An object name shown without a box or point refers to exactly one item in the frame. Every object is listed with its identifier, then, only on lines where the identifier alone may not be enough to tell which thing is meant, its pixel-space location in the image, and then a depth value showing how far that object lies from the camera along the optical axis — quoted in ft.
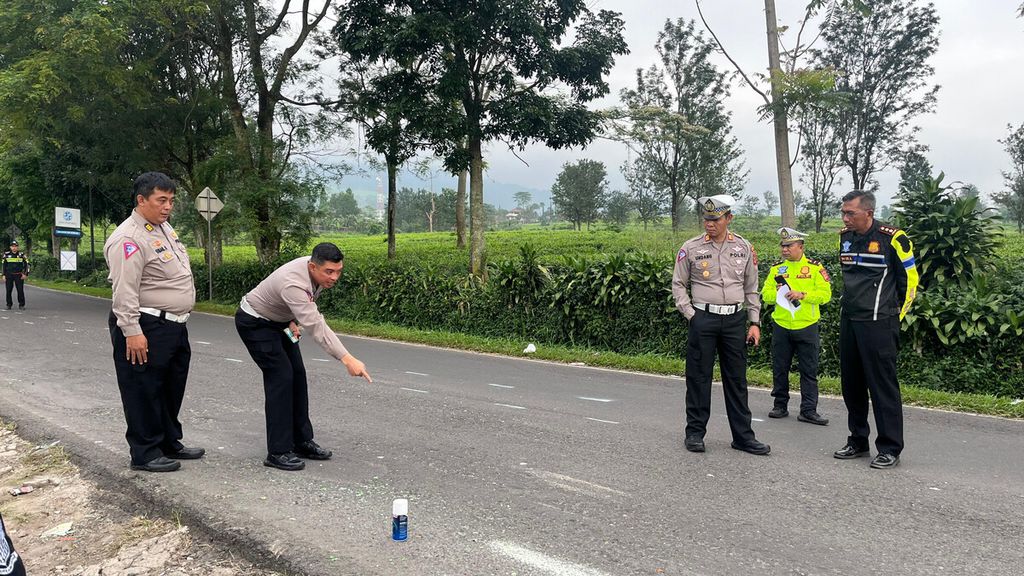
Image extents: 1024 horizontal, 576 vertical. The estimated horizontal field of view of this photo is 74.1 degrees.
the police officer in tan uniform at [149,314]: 14.93
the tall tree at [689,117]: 109.29
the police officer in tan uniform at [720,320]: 18.25
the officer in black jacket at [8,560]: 5.93
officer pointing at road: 15.24
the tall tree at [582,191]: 196.95
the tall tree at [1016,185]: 140.05
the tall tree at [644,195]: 143.54
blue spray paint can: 11.91
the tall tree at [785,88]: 43.78
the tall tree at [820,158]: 125.70
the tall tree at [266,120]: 64.49
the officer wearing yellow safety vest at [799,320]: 22.90
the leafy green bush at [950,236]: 29.12
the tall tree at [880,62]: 104.99
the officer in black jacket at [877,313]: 17.19
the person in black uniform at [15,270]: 65.82
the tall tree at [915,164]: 114.73
